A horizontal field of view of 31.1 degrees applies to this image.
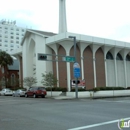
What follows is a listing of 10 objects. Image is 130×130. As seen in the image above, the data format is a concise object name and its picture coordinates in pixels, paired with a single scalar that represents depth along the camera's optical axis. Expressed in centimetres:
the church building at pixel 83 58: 4244
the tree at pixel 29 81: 4637
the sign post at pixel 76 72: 3047
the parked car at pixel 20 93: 3923
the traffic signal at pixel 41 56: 2725
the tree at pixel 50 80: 3756
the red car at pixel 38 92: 3416
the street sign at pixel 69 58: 3069
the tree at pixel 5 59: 6003
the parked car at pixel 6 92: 4681
